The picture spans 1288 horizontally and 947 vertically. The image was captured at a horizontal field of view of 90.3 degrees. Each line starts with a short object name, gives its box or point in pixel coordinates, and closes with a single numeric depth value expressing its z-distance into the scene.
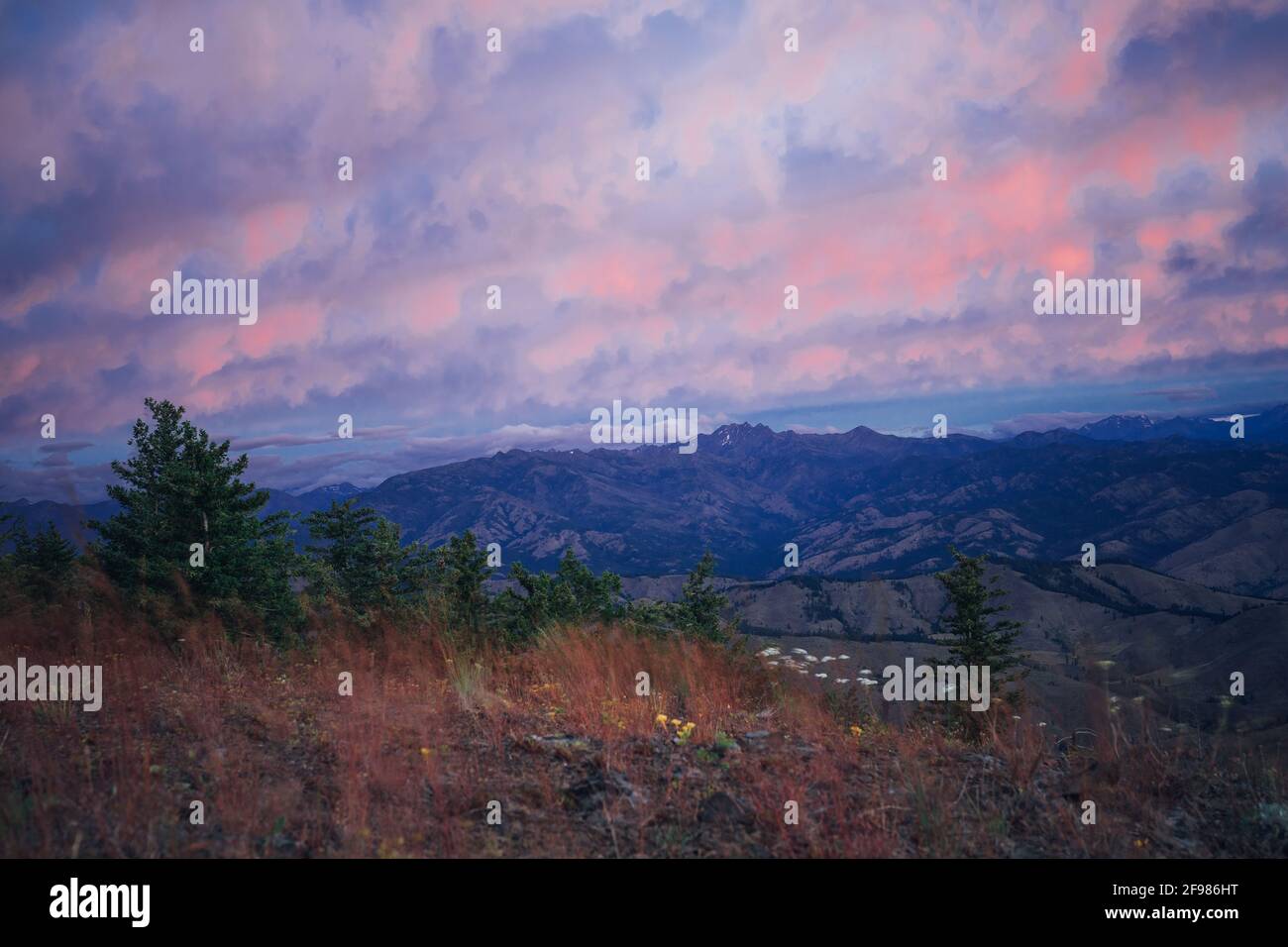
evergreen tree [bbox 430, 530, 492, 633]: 19.84
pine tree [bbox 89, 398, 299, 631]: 17.64
